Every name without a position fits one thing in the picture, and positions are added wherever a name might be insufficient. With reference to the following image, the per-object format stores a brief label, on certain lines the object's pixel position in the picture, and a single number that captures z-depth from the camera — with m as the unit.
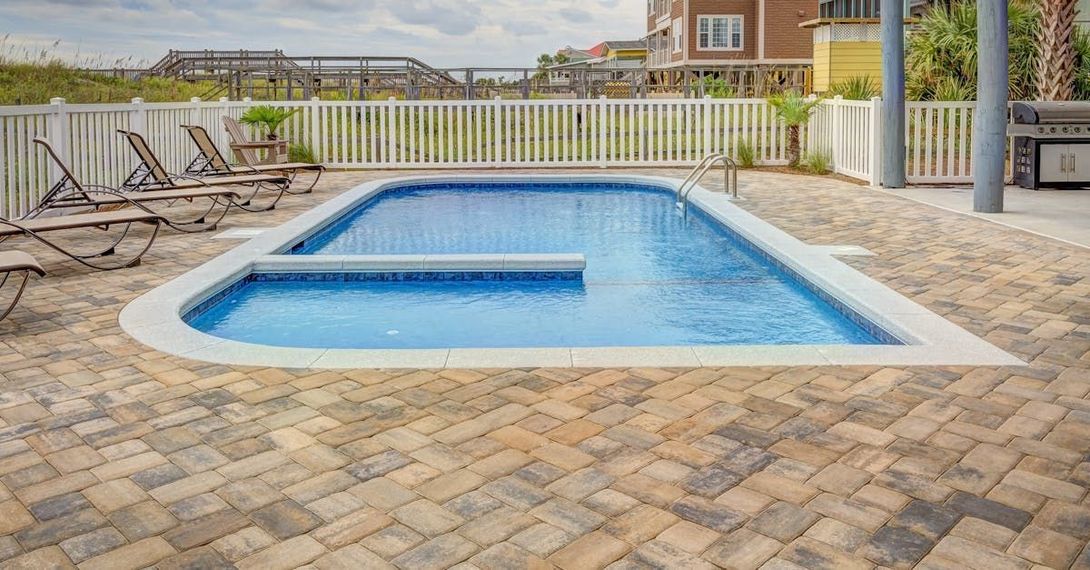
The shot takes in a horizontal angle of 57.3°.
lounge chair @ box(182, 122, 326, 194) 11.69
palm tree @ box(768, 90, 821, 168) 14.47
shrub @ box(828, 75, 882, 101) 15.43
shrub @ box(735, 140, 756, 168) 15.30
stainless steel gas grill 10.87
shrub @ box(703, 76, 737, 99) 22.79
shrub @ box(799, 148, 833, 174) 14.05
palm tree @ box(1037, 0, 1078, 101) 12.90
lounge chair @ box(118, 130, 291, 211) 10.02
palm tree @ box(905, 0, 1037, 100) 15.16
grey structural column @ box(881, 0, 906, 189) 11.36
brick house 36.38
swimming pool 4.61
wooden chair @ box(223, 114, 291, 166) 13.12
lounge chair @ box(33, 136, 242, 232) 8.38
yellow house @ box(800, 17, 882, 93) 21.34
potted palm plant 14.81
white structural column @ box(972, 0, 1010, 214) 8.87
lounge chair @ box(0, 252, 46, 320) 5.03
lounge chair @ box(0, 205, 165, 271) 6.59
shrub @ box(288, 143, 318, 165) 15.75
